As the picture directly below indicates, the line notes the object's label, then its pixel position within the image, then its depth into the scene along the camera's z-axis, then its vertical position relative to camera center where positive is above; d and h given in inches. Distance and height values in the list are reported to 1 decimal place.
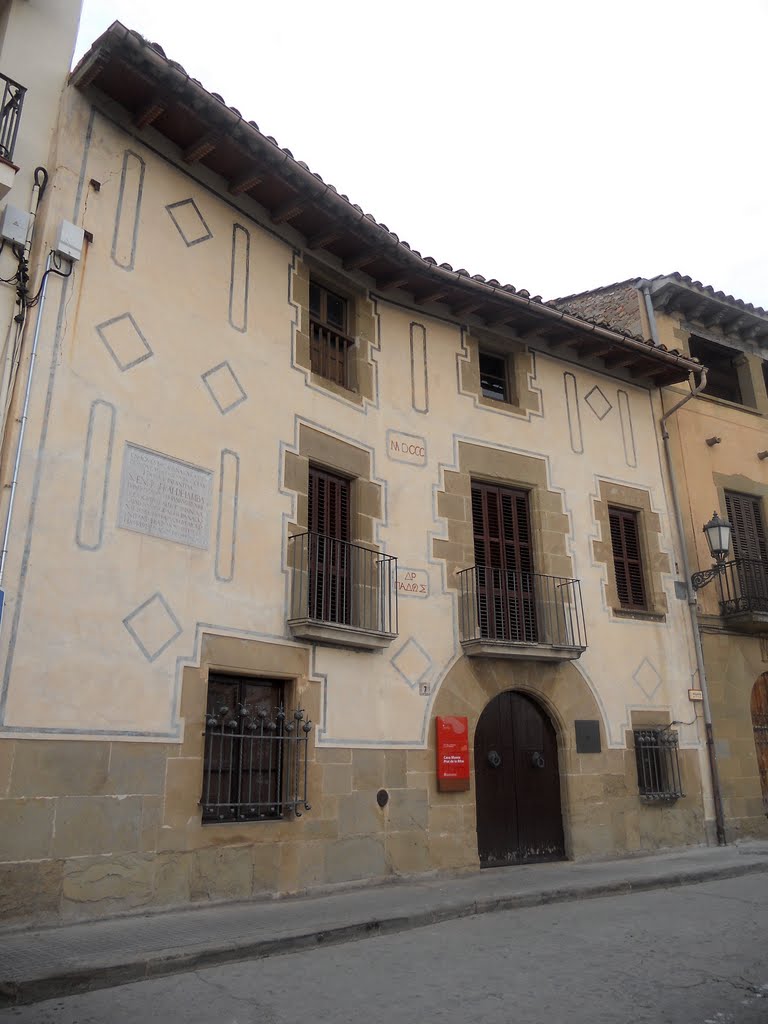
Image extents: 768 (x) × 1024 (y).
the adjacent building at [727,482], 534.9 +207.4
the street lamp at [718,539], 522.6 +149.1
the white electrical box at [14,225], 311.0 +203.7
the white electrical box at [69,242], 326.6 +207.2
